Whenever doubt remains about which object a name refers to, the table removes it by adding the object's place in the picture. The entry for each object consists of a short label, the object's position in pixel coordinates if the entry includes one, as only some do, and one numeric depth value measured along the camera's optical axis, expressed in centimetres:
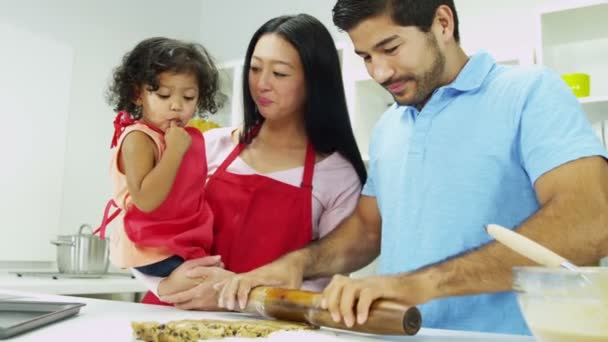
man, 96
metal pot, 246
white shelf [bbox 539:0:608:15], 213
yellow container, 216
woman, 144
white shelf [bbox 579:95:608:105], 209
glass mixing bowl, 60
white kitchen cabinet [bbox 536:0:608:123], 219
